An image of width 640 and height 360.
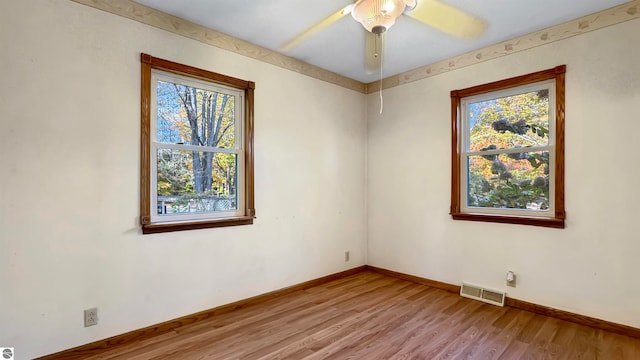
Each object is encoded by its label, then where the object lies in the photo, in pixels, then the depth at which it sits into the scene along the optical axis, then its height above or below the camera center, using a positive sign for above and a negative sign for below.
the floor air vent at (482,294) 3.04 -1.16
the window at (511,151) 2.80 +0.29
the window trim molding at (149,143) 2.42 +0.32
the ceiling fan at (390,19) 1.87 +1.30
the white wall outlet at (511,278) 2.98 -0.94
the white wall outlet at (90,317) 2.17 -0.97
